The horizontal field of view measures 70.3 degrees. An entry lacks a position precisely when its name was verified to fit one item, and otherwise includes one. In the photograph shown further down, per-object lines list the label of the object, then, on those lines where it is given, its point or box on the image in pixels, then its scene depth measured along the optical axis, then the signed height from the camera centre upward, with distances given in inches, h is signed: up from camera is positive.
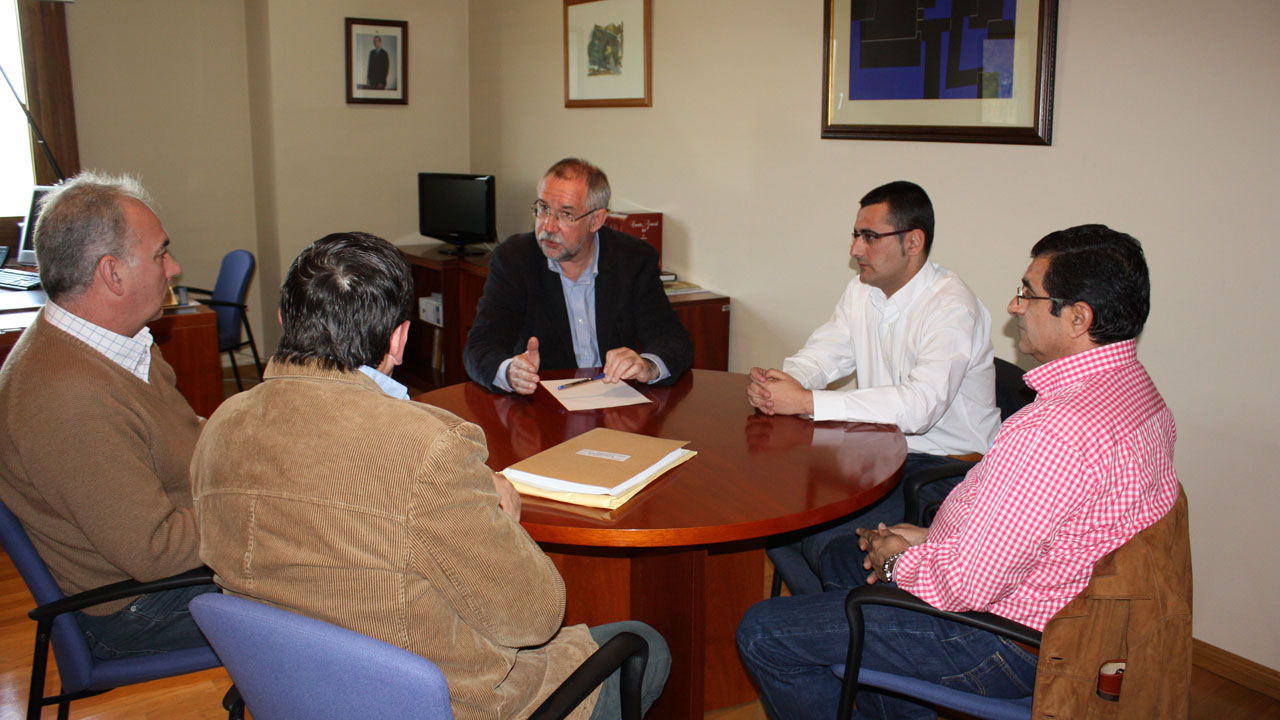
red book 165.5 -4.0
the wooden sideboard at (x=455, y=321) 157.4 -22.2
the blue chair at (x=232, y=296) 182.1 -18.7
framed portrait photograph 219.1 +34.3
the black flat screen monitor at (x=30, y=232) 170.6 -5.6
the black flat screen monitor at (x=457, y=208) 207.2 -1.2
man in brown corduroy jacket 43.8 -14.6
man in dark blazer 107.7 -10.5
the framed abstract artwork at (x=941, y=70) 107.7 +17.0
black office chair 82.3 -25.3
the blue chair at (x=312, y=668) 40.5 -21.3
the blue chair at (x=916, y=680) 58.7 -32.9
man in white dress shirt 85.3 -16.6
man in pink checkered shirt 57.6 -19.7
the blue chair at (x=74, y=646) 61.2 -30.9
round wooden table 61.7 -21.0
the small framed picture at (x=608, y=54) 172.2 +29.3
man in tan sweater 62.1 -15.7
